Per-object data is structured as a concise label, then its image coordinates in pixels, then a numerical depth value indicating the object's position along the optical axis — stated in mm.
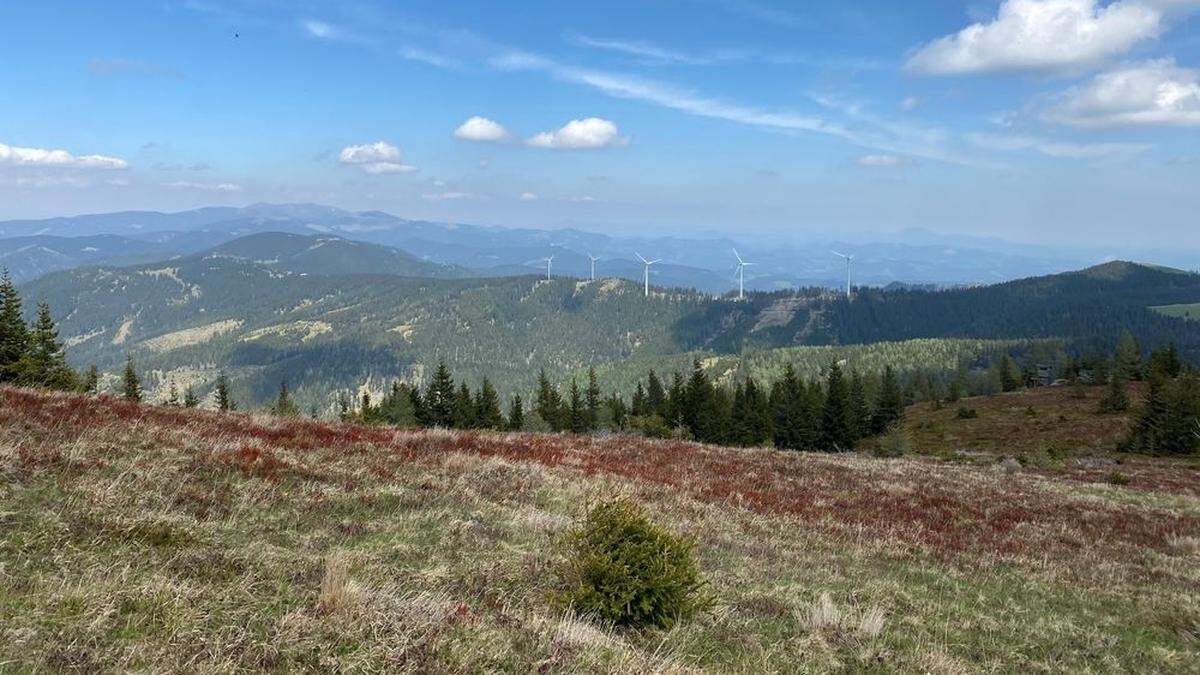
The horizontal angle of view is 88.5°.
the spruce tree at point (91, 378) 56725
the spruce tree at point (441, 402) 92750
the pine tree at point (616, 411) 97688
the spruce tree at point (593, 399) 108081
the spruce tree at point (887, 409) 102812
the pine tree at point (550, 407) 100875
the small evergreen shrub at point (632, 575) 8164
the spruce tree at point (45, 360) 54281
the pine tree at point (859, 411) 97275
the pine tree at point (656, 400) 102094
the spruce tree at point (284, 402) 90225
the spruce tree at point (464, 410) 93375
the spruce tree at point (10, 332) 54219
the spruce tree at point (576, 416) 98812
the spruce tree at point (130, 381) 73344
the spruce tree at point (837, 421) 90625
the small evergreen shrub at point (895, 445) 65406
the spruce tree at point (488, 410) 95062
